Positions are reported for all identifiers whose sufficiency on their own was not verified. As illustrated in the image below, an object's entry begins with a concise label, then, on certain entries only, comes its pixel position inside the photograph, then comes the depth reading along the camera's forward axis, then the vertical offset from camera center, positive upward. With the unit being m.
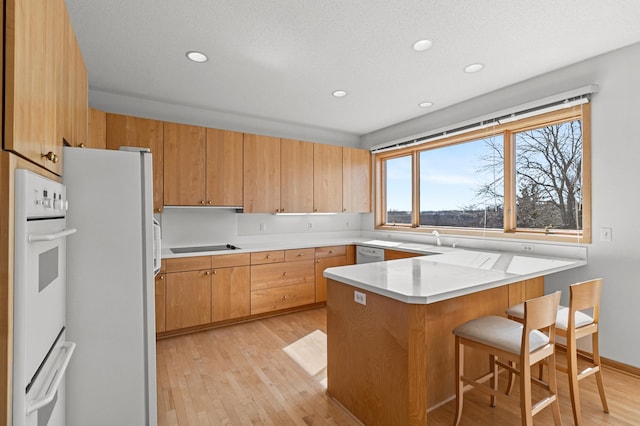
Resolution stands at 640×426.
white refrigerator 1.56 -0.38
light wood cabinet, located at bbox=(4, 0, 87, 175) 0.84 +0.46
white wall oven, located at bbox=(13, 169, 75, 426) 0.90 -0.30
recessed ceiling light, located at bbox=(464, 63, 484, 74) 2.75 +1.32
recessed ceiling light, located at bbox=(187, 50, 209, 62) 2.53 +1.31
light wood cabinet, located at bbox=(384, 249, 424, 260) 3.62 -0.48
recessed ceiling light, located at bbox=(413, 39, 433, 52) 2.34 +1.30
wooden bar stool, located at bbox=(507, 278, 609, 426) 1.81 -0.70
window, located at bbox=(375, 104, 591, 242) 2.88 +0.39
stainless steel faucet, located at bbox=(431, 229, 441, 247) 3.84 -0.28
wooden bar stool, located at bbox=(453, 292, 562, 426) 1.55 -0.69
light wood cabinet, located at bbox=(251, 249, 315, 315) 3.66 -0.81
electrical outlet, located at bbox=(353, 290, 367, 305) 1.87 -0.51
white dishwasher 4.05 -0.53
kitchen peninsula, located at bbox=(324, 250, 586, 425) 1.60 -0.67
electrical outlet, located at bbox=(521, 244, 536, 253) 3.03 -0.33
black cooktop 3.49 -0.40
